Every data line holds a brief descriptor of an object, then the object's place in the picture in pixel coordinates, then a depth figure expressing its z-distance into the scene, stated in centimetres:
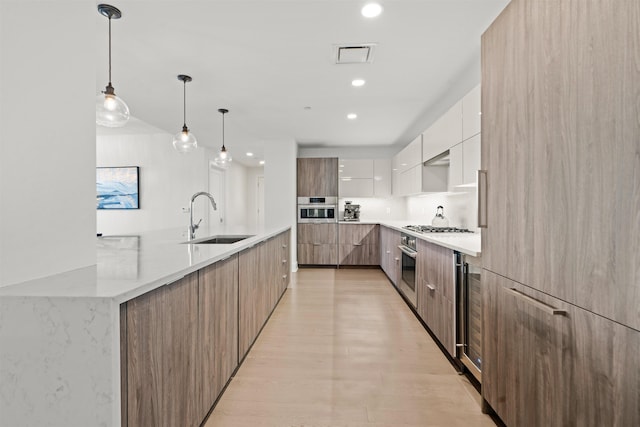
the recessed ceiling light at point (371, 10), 198
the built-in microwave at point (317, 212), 594
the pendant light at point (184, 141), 317
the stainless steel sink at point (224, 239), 294
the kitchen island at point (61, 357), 86
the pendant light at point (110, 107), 206
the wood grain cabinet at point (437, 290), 225
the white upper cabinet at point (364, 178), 608
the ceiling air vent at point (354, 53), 246
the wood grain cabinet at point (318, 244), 586
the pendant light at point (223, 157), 400
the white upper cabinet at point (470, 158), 236
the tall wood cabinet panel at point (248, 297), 213
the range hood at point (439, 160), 325
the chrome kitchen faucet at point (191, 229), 265
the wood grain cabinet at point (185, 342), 98
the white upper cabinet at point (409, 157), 409
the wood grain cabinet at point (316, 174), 604
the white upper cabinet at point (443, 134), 275
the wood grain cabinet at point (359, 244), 579
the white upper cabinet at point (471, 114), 234
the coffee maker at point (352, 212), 630
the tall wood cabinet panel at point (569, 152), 87
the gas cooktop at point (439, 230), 323
